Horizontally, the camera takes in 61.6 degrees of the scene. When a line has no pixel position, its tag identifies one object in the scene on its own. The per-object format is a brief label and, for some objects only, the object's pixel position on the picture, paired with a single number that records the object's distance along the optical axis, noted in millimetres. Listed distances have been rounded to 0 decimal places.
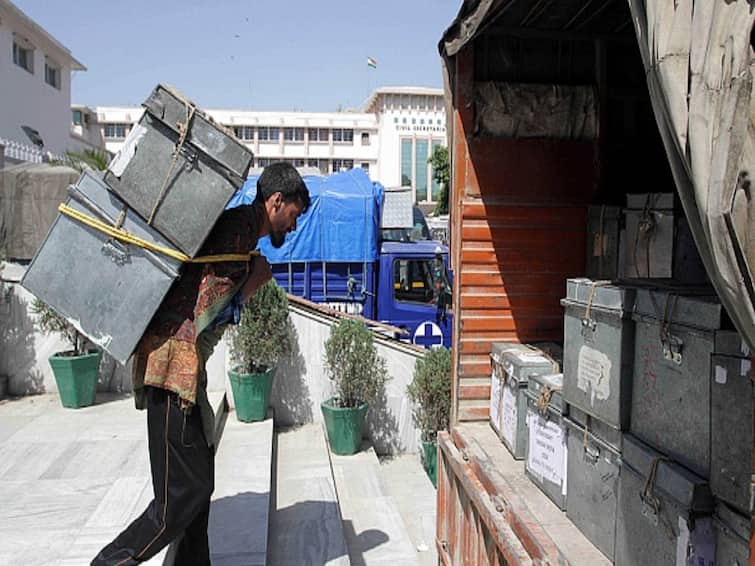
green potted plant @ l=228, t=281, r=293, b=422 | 5945
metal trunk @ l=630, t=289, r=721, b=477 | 1646
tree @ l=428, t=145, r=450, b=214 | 28656
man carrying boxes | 2504
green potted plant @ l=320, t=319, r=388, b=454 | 6164
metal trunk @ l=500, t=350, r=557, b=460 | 2969
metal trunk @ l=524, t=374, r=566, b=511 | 2580
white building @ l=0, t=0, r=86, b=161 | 16938
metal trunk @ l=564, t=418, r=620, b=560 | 2145
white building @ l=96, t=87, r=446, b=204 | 45500
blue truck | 8781
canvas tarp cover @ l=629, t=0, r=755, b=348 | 1061
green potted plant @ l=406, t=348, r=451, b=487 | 6371
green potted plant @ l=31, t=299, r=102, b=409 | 5746
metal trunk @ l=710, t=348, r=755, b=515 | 1470
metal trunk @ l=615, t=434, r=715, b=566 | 1626
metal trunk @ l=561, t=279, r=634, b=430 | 2043
